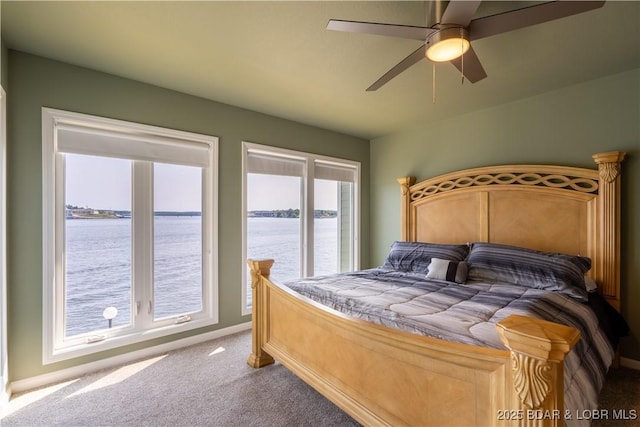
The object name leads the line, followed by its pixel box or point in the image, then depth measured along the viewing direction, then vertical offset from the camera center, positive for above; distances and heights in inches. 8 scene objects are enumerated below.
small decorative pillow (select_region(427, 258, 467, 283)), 101.2 -20.1
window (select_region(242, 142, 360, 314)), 136.5 +1.2
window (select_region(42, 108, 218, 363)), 91.8 -6.3
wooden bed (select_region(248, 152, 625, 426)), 36.9 -21.4
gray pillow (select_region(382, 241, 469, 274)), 116.3 -16.7
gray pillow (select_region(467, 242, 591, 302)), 88.5 -17.8
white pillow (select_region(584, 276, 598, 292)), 94.2 -23.1
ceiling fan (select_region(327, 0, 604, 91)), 51.1 +36.8
